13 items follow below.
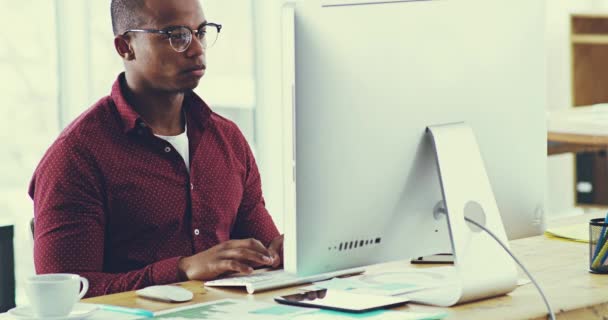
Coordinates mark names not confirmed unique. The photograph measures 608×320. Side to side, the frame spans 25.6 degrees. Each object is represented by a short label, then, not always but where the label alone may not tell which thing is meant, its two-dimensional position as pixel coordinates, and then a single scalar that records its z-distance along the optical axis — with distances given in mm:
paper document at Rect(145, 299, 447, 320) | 2249
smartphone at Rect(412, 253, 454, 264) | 2736
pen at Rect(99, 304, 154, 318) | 2289
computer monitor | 2207
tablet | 2300
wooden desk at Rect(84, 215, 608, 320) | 2313
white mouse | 2387
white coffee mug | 2191
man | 2746
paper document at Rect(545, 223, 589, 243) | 2952
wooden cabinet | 7071
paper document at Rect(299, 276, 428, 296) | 2437
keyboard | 2481
